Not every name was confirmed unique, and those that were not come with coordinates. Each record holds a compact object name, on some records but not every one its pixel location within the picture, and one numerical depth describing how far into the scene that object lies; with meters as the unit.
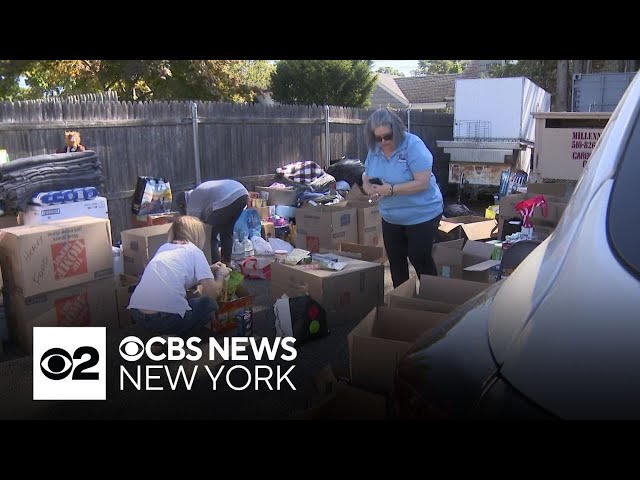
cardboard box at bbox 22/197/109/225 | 5.87
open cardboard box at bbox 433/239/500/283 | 5.36
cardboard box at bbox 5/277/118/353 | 4.59
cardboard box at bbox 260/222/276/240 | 7.67
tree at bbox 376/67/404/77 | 67.10
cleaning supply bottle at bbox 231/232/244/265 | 6.92
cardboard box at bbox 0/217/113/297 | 4.46
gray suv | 1.29
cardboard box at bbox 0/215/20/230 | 6.02
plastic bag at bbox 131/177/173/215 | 7.76
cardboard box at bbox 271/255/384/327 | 4.93
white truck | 12.15
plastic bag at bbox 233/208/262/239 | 7.15
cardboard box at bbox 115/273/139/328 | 5.12
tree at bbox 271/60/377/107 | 20.36
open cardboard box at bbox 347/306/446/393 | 3.12
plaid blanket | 10.28
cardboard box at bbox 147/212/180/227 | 7.46
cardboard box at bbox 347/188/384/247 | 7.43
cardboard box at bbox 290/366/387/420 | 2.88
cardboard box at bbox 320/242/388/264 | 5.77
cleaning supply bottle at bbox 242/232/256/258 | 7.00
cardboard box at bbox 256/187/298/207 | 9.09
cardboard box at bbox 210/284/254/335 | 4.86
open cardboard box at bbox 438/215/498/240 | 7.05
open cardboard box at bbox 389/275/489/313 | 3.71
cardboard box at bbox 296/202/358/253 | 7.01
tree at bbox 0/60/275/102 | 15.19
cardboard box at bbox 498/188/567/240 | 5.65
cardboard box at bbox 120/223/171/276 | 5.66
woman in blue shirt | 4.38
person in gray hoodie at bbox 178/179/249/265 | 6.22
